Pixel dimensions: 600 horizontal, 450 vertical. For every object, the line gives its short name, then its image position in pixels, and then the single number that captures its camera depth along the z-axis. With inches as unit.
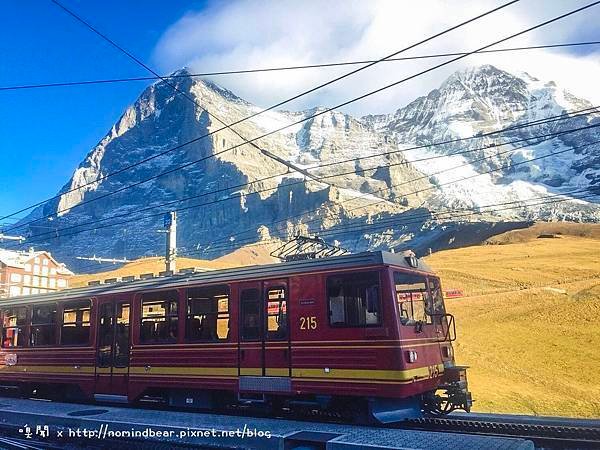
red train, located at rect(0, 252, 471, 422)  434.3
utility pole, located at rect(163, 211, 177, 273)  976.3
